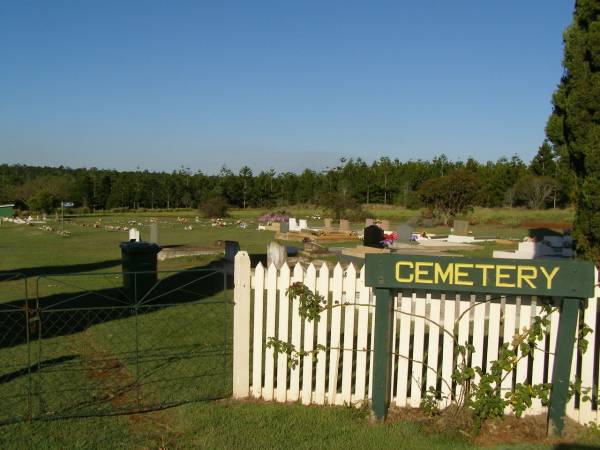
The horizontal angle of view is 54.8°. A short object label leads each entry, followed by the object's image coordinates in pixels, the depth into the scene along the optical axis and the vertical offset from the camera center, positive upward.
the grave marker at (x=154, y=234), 19.72 -1.89
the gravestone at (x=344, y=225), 32.33 -2.42
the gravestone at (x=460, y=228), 28.67 -2.17
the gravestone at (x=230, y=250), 17.34 -2.08
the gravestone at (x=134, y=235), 19.08 -1.84
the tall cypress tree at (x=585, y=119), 7.72 +1.00
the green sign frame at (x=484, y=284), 4.67 -0.82
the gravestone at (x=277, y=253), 14.88 -1.87
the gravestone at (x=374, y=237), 20.06 -1.87
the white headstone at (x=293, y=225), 32.91 -2.49
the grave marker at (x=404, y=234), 23.58 -2.06
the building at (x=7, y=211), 53.13 -3.14
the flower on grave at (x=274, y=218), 41.88 -2.71
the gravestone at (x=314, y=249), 20.08 -2.36
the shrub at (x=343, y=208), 44.00 -1.97
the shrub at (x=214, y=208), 53.25 -2.57
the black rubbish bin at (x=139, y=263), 11.98 -1.75
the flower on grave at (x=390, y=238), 23.60 -2.29
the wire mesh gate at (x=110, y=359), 5.55 -2.20
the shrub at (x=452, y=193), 43.53 -0.68
